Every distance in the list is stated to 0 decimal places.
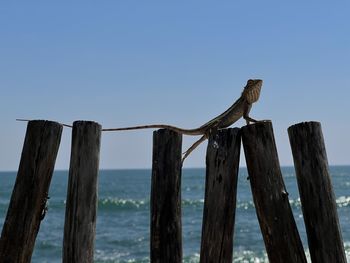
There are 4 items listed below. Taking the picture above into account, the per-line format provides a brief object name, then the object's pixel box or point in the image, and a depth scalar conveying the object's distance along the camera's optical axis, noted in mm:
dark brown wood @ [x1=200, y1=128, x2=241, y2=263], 4383
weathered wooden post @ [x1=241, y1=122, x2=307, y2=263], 4305
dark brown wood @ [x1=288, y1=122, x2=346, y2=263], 4277
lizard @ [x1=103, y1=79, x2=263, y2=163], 5000
